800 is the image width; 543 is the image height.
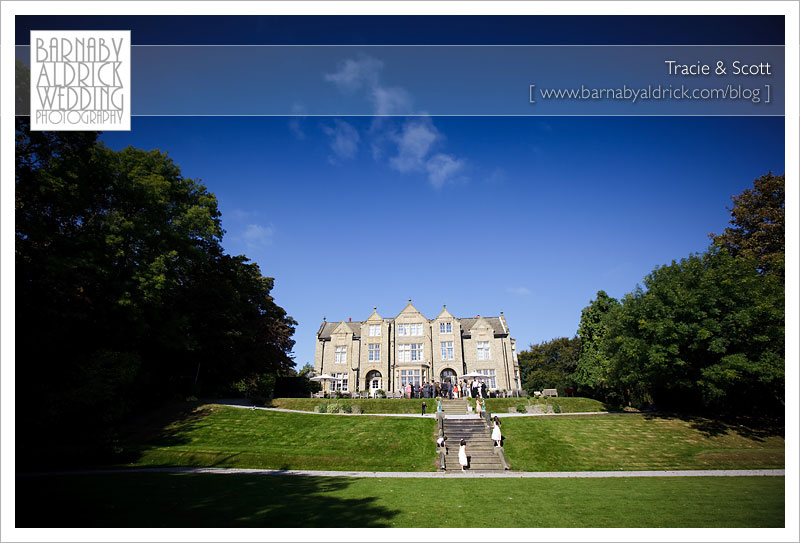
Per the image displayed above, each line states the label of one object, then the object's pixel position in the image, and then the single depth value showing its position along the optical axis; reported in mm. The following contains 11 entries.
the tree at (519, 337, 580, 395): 49906
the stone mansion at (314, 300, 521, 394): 45281
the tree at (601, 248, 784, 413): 20500
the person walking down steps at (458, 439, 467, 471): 17359
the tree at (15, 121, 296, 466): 12164
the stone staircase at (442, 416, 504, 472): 17969
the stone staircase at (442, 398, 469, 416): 28155
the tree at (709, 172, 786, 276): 26891
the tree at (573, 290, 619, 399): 35062
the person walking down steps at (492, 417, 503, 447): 19484
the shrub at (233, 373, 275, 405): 31519
